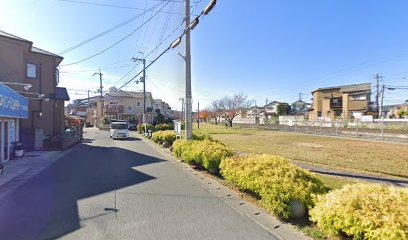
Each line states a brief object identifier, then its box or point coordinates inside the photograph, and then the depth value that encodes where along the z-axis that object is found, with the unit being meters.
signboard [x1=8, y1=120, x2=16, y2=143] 11.85
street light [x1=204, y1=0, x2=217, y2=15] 7.70
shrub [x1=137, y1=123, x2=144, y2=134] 31.80
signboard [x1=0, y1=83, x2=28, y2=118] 8.86
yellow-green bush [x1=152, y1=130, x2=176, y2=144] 16.62
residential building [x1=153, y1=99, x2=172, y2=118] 63.58
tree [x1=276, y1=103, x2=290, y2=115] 69.31
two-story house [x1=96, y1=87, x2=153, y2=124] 48.81
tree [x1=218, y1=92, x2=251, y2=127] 51.72
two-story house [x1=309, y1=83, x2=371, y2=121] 45.19
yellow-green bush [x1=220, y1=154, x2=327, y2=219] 4.40
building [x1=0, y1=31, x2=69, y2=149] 13.68
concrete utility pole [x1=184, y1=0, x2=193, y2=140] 11.34
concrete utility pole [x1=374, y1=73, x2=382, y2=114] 43.69
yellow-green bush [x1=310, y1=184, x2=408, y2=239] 2.92
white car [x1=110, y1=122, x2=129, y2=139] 23.94
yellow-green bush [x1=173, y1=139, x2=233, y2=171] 7.84
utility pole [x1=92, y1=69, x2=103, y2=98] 44.03
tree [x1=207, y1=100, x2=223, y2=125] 60.19
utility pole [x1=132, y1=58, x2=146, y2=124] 28.46
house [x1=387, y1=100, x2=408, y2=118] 49.53
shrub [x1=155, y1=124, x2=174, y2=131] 27.40
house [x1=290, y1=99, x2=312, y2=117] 82.38
